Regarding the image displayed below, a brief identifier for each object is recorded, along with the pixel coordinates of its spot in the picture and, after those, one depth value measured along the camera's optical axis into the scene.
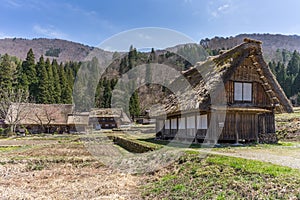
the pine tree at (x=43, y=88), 53.59
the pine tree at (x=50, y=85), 54.57
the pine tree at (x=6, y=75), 52.08
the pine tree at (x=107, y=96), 61.53
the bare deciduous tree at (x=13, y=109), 39.34
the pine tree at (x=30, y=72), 55.62
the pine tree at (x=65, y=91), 57.59
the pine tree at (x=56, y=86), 56.00
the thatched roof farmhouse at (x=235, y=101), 15.62
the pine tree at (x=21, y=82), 52.70
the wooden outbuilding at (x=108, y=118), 54.31
